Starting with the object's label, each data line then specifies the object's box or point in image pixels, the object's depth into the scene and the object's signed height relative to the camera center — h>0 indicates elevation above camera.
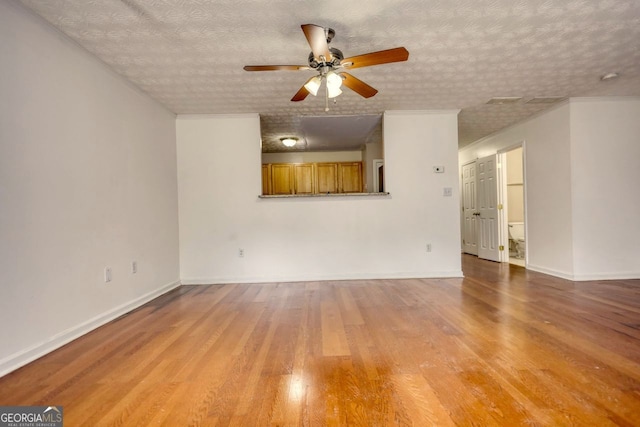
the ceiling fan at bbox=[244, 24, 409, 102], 2.00 +1.11
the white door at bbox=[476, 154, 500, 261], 5.50 -0.05
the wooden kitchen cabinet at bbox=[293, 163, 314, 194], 6.84 +0.75
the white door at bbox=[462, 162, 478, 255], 6.29 -0.09
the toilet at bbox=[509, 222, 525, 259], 5.93 -0.59
